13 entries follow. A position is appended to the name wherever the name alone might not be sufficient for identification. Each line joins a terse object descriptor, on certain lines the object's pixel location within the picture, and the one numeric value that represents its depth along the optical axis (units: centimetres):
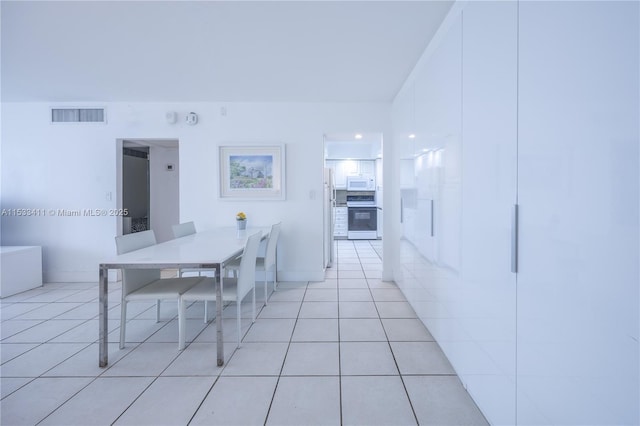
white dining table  190
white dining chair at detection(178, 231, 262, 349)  217
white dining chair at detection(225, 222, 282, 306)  302
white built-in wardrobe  76
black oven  761
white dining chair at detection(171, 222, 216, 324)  308
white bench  345
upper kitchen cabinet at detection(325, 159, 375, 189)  785
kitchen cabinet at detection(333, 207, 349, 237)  780
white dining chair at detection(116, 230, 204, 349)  216
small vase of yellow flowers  324
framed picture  399
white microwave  769
